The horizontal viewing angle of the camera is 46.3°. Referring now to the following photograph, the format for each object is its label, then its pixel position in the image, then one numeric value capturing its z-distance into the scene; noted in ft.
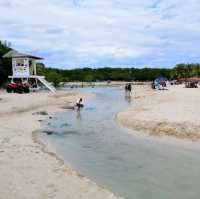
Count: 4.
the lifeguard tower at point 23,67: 128.48
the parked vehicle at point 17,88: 113.84
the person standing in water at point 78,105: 77.59
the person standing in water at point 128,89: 148.65
